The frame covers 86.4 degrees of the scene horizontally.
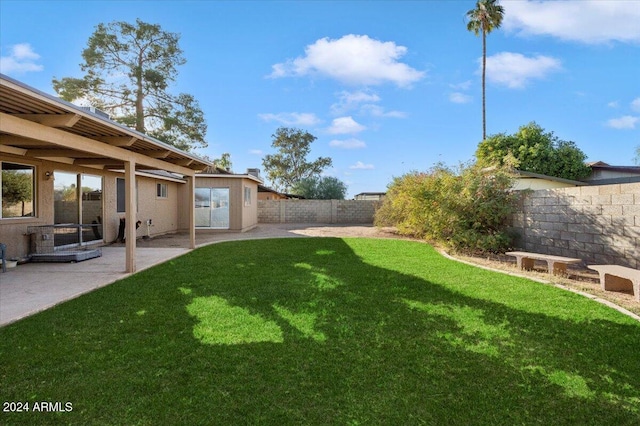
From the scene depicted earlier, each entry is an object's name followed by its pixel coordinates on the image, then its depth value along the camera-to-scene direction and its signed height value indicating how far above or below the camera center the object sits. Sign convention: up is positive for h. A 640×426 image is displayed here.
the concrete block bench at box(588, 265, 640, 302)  5.60 -1.16
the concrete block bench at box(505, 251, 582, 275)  6.97 -1.11
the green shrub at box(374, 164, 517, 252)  9.84 +0.10
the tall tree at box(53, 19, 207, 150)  20.67 +8.11
